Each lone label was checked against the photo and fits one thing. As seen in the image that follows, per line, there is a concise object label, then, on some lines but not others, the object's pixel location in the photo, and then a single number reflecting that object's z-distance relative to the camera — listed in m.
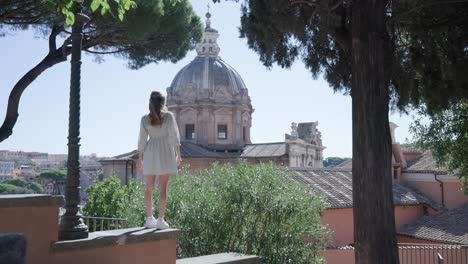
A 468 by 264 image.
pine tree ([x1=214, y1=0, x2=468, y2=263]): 8.29
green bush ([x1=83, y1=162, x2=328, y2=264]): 12.45
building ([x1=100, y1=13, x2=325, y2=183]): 40.99
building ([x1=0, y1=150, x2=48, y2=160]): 107.59
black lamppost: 4.73
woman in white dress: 5.45
